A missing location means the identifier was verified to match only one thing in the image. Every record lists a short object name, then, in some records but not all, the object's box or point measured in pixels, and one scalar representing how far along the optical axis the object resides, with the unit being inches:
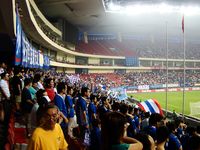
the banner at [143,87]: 1248.5
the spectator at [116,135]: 66.2
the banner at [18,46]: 284.4
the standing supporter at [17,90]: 196.4
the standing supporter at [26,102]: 169.6
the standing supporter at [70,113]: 183.4
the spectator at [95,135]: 138.0
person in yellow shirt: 79.6
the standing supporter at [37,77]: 201.2
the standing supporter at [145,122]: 208.0
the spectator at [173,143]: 135.8
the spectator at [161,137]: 106.1
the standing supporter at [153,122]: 140.1
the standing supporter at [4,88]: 194.3
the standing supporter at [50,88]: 190.1
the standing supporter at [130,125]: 172.0
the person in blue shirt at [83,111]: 185.5
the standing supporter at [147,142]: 75.1
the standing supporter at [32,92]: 177.9
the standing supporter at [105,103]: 268.6
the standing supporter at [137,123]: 203.6
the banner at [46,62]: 623.5
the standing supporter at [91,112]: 198.2
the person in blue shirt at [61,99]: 166.6
